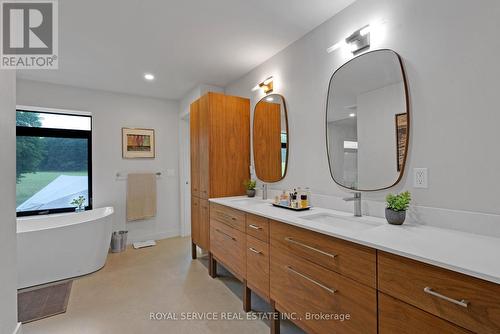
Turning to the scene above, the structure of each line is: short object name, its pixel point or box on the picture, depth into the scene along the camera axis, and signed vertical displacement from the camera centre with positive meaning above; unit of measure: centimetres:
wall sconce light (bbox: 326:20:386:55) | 166 +98
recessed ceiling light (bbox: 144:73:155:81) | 314 +130
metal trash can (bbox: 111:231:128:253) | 355 -113
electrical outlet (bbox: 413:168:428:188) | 141 -7
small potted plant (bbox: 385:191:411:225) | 140 -25
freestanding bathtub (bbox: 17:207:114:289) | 247 -92
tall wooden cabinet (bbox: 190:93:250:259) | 284 +22
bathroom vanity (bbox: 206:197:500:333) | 82 -50
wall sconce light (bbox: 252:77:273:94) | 272 +100
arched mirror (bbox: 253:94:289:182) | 255 +36
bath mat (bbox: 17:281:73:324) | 204 -127
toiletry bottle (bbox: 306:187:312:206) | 217 -27
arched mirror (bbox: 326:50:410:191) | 154 +34
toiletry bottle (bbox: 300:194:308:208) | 199 -29
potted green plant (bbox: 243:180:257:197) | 292 -24
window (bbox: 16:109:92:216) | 331 +14
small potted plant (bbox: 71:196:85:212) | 356 -51
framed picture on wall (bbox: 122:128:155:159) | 391 +46
